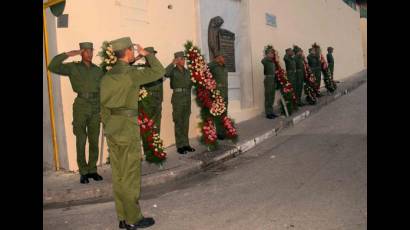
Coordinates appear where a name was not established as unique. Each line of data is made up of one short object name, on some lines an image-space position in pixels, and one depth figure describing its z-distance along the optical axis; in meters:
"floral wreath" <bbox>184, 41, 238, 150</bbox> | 6.98
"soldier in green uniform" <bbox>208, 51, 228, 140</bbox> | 7.95
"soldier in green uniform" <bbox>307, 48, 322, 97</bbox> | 13.07
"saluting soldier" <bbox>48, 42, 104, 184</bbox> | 5.48
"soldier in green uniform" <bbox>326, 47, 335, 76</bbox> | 15.91
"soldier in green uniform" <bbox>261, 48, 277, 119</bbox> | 9.95
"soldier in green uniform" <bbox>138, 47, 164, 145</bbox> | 6.29
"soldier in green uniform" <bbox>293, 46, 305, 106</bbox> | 11.54
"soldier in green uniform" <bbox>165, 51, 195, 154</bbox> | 6.91
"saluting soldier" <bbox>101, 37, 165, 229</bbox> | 3.78
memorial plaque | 9.62
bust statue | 9.16
